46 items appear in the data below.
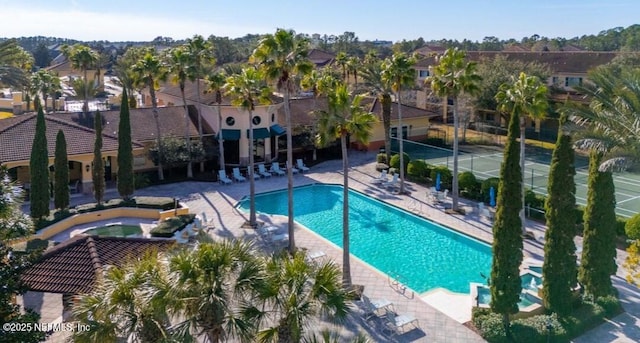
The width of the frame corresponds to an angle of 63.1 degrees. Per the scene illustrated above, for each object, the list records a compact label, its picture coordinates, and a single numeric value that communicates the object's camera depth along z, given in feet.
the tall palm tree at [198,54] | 110.11
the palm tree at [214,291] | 33.50
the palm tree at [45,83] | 169.58
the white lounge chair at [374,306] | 59.06
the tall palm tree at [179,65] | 109.29
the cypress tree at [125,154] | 95.25
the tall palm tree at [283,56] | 70.49
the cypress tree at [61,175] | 88.03
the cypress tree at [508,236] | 53.31
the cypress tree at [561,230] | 56.75
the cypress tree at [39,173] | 83.51
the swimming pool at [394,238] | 74.79
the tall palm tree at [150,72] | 111.55
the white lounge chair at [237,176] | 122.93
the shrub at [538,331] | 53.62
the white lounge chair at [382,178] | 119.55
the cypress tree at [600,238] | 60.34
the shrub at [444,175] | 112.44
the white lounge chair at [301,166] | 130.82
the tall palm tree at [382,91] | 127.85
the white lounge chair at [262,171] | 126.00
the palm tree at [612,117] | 53.52
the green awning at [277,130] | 133.08
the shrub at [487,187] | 101.76
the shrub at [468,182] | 106.22
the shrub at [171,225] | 83.51
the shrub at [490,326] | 54.39
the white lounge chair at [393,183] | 116.98
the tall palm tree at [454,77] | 90.53
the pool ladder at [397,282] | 66.80
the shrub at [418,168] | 118.32
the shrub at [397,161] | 124.47
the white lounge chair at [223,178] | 120.06
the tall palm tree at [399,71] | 107.14
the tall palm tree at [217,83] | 108.99
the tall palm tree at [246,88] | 84.64
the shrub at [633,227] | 75.90
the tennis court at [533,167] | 102.42
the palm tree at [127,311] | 33.65
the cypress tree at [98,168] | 92.02
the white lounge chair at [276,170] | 127.95
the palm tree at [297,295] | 35.12
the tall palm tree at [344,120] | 64.08
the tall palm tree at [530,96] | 80.33
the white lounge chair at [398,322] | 56.29
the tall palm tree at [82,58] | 171.73
